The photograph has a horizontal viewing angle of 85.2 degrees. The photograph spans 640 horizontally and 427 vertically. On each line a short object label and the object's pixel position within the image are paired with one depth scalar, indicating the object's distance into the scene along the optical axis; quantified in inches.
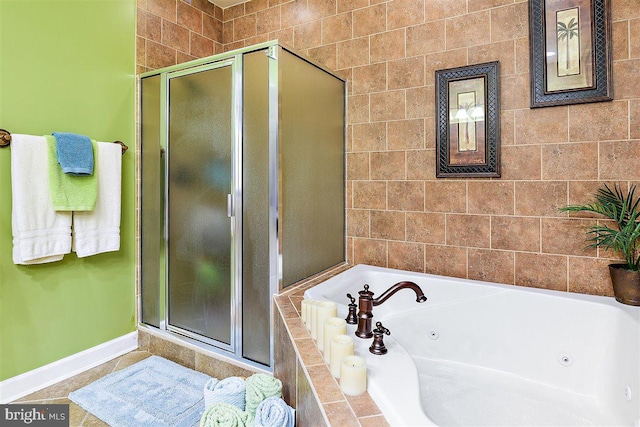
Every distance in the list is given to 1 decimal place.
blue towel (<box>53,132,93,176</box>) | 79.1
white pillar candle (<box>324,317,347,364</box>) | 51.1
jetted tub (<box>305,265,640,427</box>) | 56.2
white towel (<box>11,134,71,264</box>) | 74.6
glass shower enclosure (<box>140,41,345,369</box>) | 76.6
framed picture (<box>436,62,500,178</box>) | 82.1
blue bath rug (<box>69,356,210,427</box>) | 69.4
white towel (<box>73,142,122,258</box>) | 85.7
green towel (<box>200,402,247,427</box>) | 56.1
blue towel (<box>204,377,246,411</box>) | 63.5
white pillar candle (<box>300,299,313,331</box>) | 62.3
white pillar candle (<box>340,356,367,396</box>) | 43.1
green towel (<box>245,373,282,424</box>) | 61.9
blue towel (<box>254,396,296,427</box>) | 54.6
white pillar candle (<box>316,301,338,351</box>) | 55.4
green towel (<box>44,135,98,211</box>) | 78.9
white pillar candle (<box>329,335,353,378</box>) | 47.7
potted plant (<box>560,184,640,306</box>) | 65.6
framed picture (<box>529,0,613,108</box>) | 71.7
